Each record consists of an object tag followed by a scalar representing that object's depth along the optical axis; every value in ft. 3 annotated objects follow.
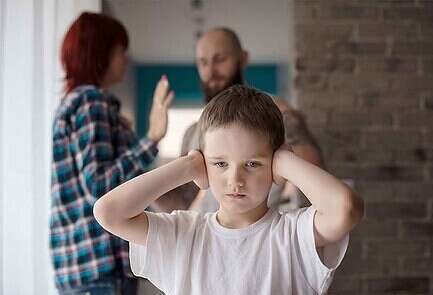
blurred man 5.12
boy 3.02
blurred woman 4.60
